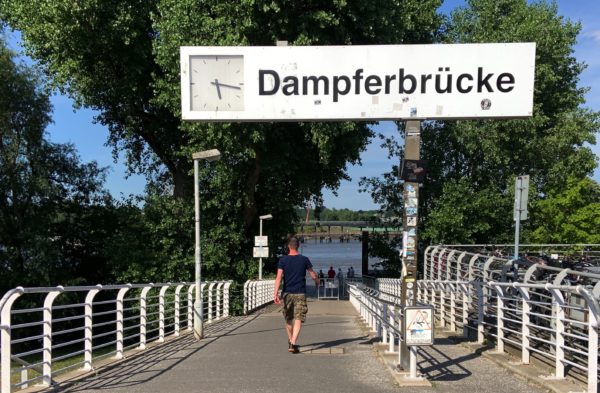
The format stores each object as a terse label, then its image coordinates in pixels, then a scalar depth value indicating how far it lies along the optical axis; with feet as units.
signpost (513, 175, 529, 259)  37.48
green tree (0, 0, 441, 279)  66.23
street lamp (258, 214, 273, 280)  91.86
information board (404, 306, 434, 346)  20.86
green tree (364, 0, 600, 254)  105.81
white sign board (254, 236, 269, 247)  88.89
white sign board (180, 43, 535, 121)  22.47
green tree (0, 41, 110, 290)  79.71
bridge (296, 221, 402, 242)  546.26
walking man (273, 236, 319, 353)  28.22
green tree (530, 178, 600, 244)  104.09
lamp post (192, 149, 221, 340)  42.24
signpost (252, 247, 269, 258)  89.56
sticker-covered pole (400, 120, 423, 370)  21.54
